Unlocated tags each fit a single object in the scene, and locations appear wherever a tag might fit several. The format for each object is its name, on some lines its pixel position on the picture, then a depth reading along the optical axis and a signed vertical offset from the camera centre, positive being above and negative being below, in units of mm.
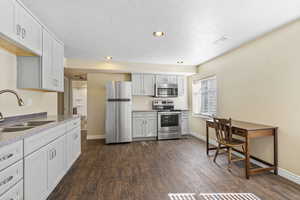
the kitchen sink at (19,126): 1583 -329
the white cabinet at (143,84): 5047 +530
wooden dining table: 2449 -589
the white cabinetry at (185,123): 5195 -826
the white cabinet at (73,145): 2576 -883
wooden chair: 2771 -693
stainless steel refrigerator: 4441 -376
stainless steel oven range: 4891 -792
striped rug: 1931 -1280
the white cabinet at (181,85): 5406 +543
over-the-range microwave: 5196 +340
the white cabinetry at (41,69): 2316 +494
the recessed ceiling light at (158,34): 2691 +1210
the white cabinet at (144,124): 4762 -799
